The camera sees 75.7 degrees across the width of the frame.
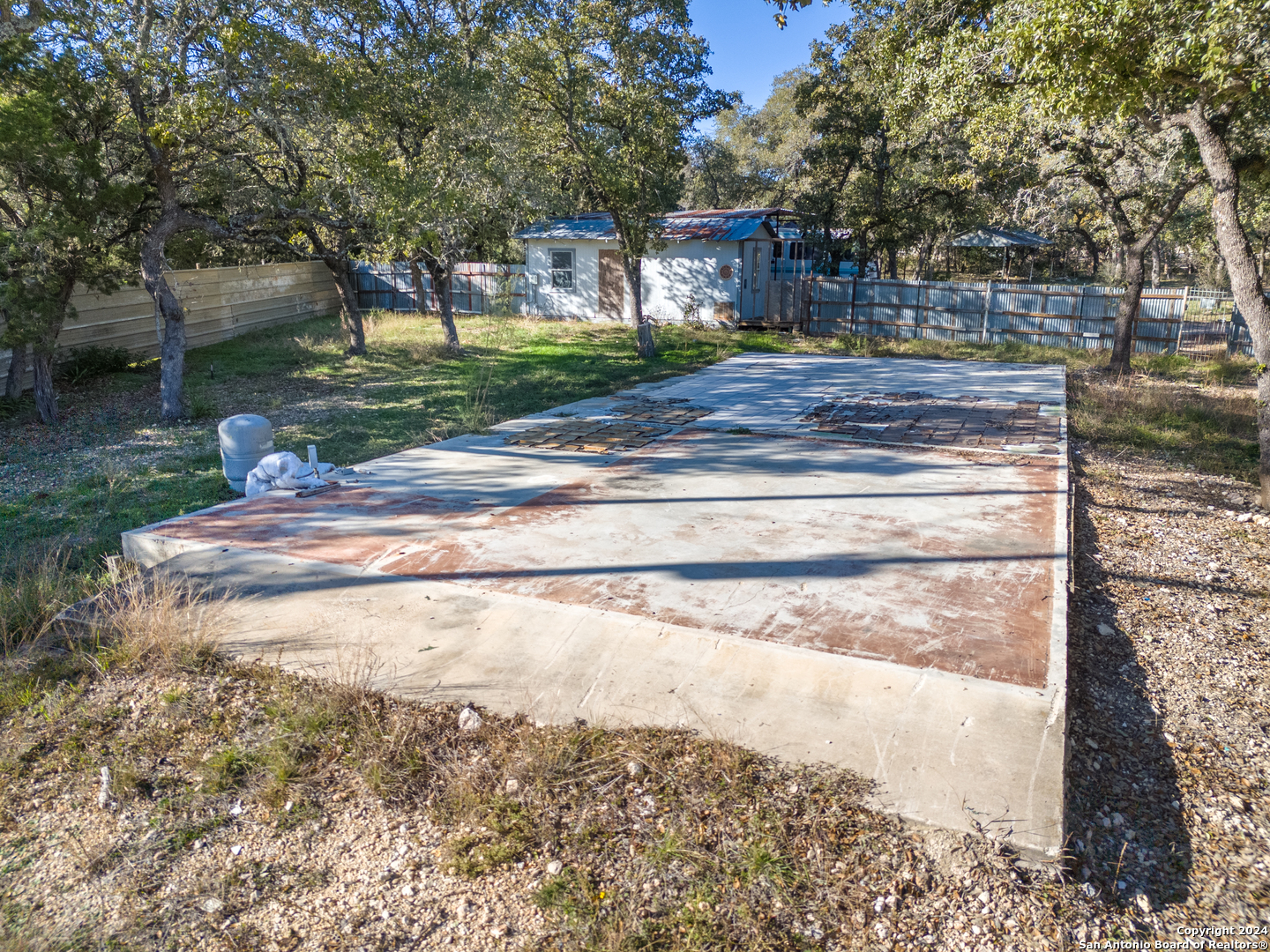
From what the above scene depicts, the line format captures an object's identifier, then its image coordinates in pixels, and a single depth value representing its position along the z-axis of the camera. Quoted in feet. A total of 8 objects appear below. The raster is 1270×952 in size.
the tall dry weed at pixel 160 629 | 15.06
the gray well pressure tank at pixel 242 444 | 24.57
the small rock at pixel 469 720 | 13.03
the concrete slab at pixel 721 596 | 12.53
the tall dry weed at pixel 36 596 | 16.25
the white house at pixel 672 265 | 71.05
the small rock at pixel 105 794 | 11.75
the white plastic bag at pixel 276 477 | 24.12
